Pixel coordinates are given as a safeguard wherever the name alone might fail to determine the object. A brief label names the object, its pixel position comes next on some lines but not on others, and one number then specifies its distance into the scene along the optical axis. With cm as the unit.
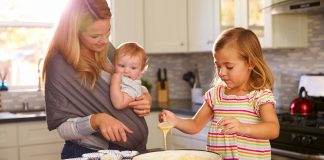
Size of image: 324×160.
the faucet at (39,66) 446
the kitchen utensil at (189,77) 494
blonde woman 195
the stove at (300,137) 279
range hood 320
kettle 340
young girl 195
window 439
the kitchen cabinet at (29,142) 367
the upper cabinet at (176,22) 402
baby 210
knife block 477
